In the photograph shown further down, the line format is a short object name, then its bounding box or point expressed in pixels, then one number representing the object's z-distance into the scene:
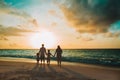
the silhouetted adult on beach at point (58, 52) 7.93
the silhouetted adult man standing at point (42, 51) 8.23
